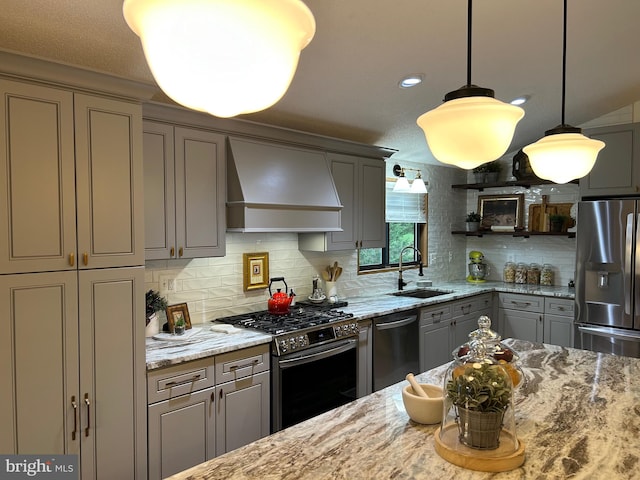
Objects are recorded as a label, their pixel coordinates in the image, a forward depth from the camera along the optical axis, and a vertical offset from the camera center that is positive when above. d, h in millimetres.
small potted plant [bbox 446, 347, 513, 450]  1373 -517
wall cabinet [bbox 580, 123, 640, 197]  4023 +587
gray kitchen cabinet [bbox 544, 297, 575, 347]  4566 -911
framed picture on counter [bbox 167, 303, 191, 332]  2959 -528
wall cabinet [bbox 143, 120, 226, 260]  2707 +259
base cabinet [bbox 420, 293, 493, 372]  4211 -925
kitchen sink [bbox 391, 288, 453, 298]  4632 -636
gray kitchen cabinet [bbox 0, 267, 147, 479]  1986 -623
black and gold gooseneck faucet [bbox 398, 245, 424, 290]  4887 -402
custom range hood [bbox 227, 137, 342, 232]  3059 +306
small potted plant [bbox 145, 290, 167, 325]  2830 -445
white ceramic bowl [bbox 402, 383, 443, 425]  1633 -631
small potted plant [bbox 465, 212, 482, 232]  5554 +112
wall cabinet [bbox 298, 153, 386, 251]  3842 +229
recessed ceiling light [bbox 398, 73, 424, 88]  3149 +1056
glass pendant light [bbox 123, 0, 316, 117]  760 +326
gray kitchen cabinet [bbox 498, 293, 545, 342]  4770 -911
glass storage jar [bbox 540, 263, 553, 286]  5207 -503
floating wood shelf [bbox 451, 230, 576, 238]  4890 -24
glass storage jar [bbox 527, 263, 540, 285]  5297 -509
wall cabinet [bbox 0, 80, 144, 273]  1961 +245
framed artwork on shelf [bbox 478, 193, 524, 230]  5398 +258
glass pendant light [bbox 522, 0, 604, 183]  1728 +297
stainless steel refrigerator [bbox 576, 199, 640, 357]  3855 -401
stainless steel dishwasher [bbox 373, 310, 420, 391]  3717 -981
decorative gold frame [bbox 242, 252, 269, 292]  3523 -296
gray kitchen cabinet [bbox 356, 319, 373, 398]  3557 -999
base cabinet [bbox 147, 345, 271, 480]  2434 -999
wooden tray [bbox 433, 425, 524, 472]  1343 -671
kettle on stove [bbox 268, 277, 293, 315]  3432 -532
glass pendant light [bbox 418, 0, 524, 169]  1263 +301
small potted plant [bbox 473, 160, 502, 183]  5473 +706
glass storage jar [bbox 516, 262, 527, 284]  5387 -505
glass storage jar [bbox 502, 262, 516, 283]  5469 -501
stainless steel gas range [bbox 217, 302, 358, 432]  2920 -867
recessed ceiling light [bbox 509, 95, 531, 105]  3844 +1112
